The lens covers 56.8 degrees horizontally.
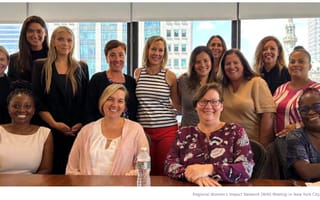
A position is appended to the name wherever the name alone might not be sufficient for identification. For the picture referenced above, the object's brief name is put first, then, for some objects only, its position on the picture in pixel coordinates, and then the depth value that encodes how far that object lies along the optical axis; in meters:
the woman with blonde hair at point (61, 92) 1.96
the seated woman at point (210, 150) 1.39
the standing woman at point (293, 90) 1.89
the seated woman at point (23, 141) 1.76
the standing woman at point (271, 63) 2.15
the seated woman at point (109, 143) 1.64
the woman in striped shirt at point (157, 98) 2.03
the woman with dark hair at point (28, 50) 2.05
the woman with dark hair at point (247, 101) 1.89
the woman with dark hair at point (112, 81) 1.98
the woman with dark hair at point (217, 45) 2.43
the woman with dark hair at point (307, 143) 1.47
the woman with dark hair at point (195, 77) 1.98
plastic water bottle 1.42
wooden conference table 1.38
